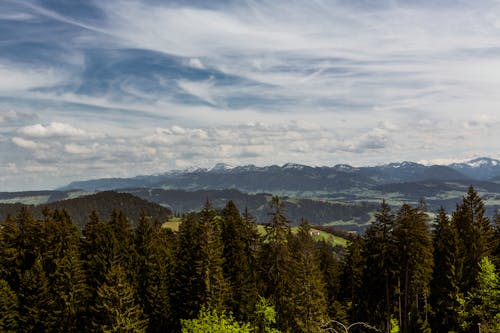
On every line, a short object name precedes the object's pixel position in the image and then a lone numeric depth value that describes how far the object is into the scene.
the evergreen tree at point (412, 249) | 54.88
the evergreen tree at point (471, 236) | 57.81
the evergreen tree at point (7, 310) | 55.20
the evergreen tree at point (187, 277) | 57.25
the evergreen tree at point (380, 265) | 55.94
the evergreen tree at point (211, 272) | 55.75
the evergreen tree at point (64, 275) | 57.25
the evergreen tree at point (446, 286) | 57.00
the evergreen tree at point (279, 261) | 52.81
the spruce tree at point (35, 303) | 56.28
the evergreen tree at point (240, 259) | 62.38
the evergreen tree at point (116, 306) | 47.75
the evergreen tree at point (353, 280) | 67.49
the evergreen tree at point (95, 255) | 60.59
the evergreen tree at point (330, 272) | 78.50
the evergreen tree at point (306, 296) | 47.31
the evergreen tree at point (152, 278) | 62.56
